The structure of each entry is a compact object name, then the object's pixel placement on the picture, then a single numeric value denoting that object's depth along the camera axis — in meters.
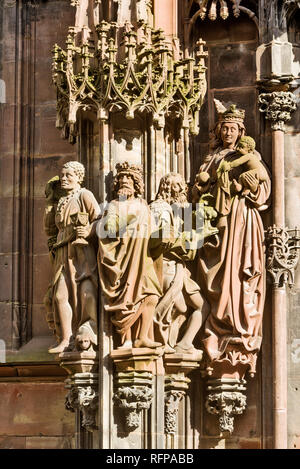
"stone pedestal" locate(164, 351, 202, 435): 17.64
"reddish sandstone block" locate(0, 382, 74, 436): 18.81
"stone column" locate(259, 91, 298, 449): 18.09
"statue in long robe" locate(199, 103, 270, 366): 18.00
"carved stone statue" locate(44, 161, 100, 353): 17.45
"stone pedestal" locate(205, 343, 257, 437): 17.98
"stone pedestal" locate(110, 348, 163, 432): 17.20
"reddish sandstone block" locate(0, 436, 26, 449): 18.88
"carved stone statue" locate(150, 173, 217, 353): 17.56
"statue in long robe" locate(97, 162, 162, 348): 17.28
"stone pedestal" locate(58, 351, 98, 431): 17.38
